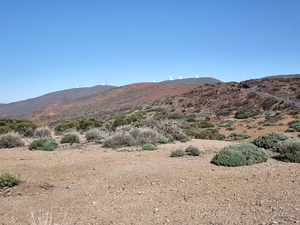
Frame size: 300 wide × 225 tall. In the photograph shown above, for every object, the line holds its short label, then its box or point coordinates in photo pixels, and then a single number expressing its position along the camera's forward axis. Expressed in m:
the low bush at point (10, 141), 14.19
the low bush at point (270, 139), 10.76
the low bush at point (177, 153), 9.97
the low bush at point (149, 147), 11.80
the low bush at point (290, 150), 8.28
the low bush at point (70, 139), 15.07
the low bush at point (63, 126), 24.66
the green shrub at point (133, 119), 23.85
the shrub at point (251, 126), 24.43
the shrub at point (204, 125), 27.32
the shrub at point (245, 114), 32.75
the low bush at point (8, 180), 6.67
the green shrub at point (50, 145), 12.83
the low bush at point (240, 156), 8.14
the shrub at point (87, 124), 23.69
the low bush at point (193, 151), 9.98
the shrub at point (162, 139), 13.95
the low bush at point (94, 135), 15.58
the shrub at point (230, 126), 24.98
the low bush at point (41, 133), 19.02
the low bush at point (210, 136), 18.38
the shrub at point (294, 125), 20.23
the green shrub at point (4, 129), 19.01
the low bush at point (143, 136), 13.20
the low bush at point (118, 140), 13.07
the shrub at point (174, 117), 36.42
